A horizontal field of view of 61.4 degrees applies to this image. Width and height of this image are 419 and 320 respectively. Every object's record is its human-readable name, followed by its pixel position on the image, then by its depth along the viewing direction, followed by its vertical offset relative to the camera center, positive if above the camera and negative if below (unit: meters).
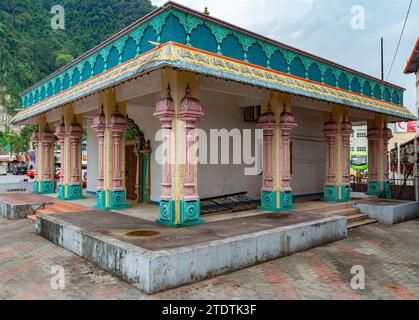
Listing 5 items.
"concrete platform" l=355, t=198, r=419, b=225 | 10.45 -1.35
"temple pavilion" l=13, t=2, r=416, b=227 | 7.38 +1.72
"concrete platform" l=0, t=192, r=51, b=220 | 11.12 -1.17
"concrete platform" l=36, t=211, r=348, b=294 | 4.98 -1.26
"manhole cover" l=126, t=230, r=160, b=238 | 6.30 -1.19
